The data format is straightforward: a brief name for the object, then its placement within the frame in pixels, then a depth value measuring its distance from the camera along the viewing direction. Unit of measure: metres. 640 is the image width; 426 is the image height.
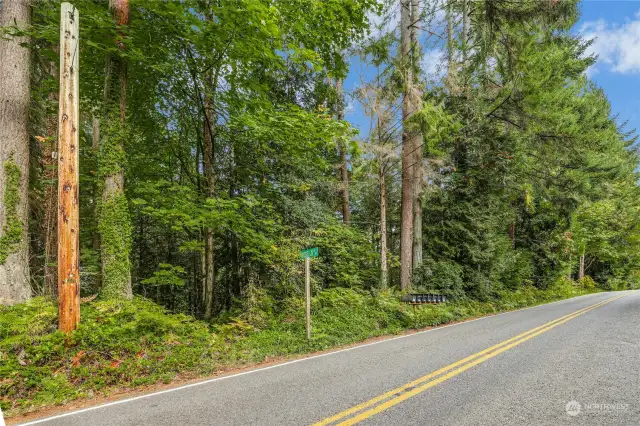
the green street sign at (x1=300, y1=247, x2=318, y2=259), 7.61
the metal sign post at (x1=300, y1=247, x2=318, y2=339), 7.56
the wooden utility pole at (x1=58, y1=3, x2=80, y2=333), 5.39
